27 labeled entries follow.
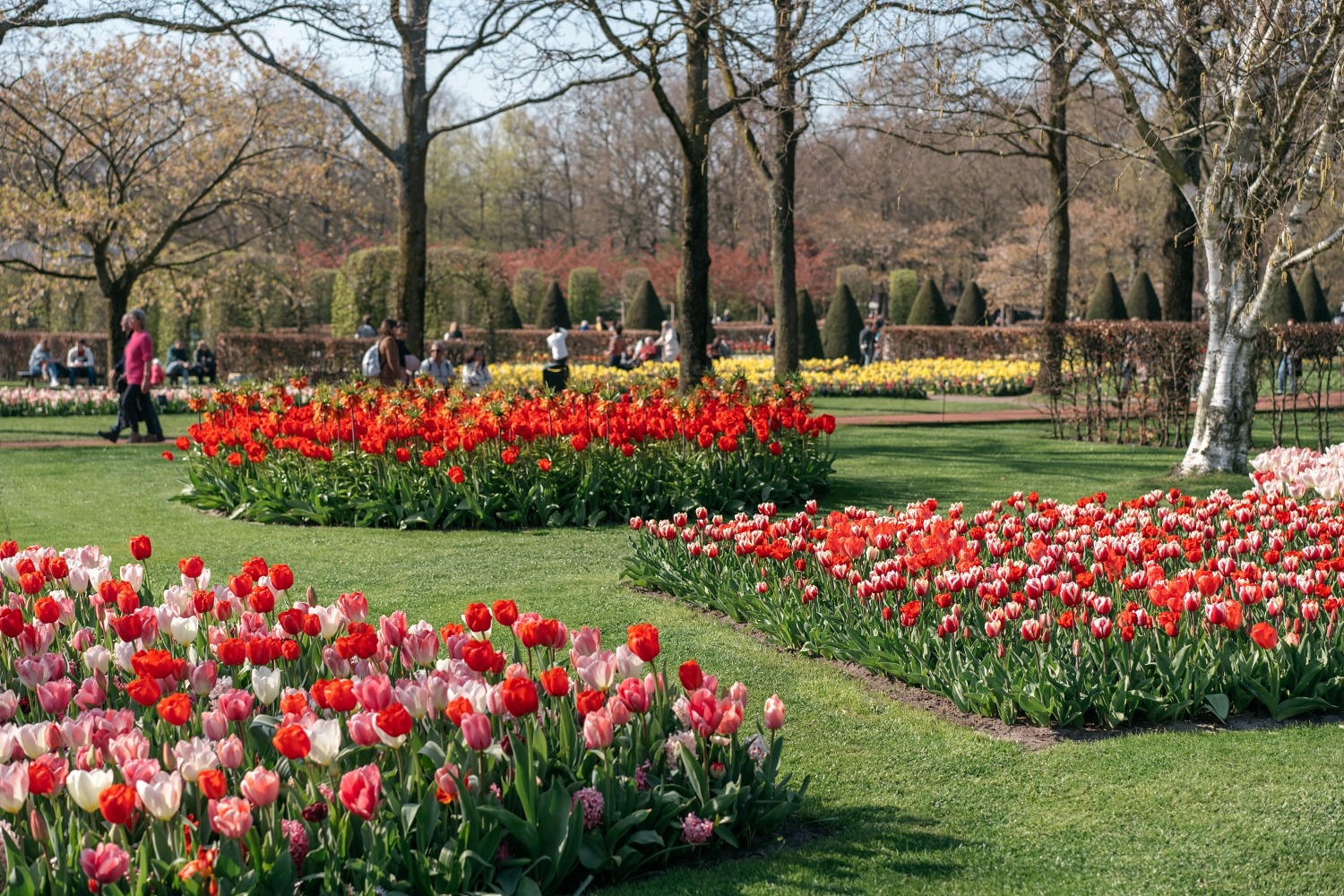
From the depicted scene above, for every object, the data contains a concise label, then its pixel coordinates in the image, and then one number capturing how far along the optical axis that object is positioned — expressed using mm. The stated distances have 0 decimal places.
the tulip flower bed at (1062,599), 5000
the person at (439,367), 16438
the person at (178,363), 26438
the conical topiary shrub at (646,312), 40406
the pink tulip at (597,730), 3398
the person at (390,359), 13906
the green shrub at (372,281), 30344
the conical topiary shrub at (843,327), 33094
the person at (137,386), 15562
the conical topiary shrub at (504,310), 32750
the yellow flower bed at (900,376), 24703
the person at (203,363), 27794
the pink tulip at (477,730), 3252
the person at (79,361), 27812
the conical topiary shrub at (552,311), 37588
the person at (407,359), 14672
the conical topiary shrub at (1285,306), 33344
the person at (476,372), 18484
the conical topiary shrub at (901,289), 45844
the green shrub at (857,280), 50156
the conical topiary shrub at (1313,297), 37594
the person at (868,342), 30984
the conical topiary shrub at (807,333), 31547
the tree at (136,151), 22422
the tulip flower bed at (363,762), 3023
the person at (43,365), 28219
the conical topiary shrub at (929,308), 37188
